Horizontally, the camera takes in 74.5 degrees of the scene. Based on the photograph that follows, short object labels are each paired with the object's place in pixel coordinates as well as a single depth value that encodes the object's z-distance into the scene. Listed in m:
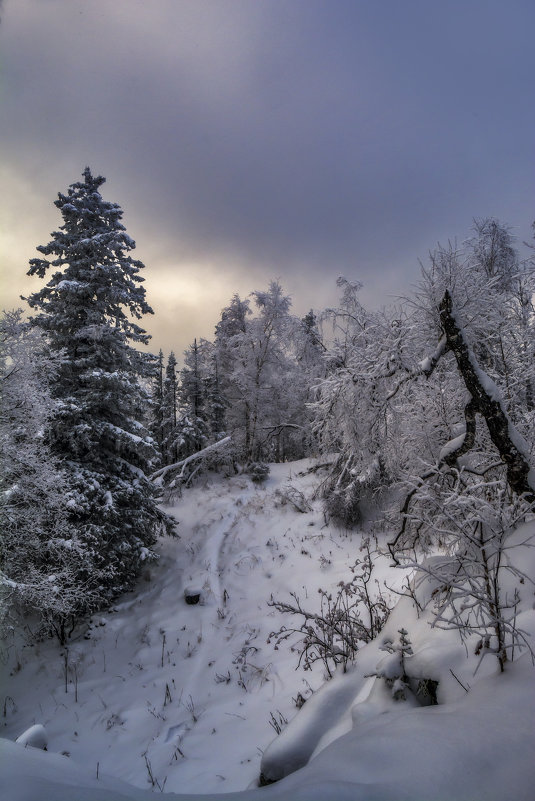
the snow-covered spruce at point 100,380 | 8.52
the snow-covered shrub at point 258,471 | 16.69
